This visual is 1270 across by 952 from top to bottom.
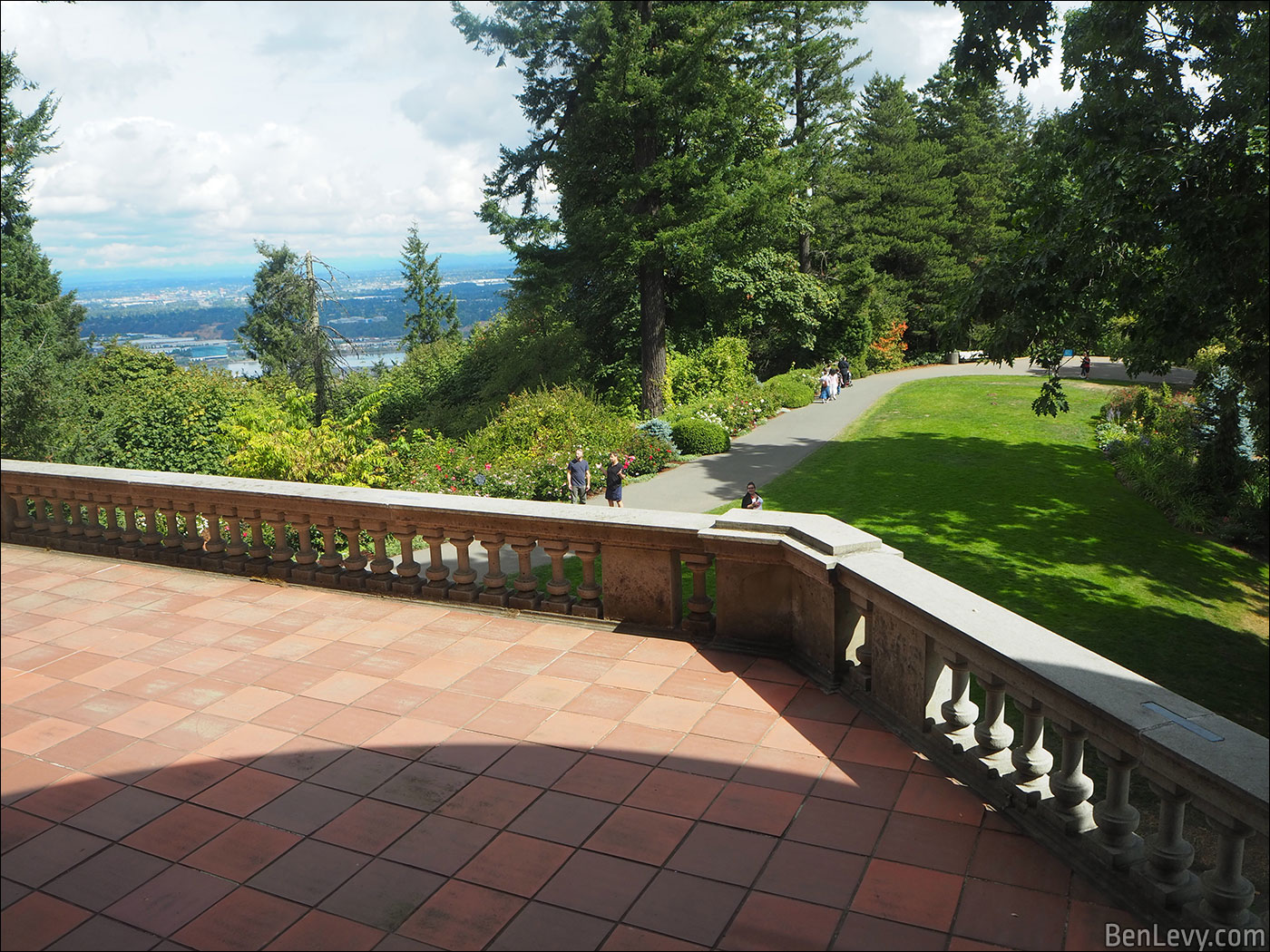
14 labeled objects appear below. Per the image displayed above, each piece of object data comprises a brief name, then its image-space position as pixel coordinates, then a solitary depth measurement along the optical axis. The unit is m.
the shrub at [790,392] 32.59
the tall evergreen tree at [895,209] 45.47
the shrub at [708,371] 30.95
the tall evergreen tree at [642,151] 24.38
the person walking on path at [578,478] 17.89
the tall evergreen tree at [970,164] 49.75
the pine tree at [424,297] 80.75
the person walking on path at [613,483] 17.16
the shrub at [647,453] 22.48
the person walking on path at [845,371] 40.12
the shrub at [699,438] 24.73
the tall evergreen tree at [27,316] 24.81
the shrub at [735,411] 26.84
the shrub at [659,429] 24.42
